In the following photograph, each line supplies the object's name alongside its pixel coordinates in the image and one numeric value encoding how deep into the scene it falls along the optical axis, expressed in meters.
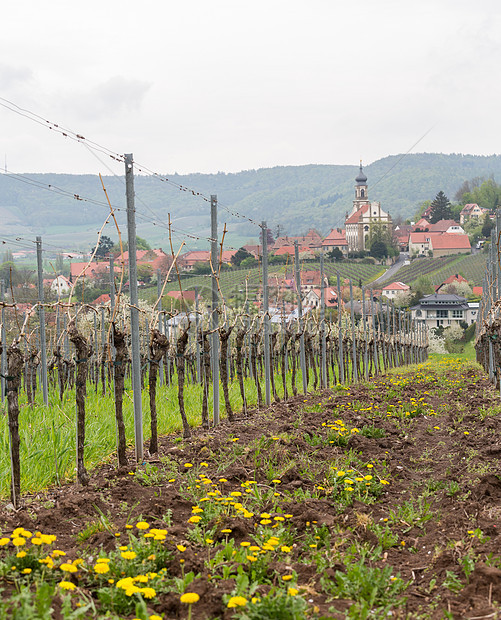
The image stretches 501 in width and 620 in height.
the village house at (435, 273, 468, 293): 104.12
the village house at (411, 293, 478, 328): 97.06
